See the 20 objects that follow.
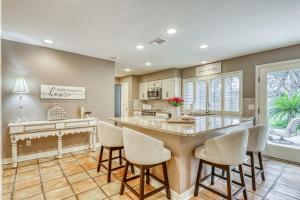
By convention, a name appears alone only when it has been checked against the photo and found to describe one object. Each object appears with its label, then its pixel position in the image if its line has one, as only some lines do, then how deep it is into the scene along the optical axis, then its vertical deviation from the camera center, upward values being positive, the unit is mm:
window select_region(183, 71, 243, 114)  3481 +149
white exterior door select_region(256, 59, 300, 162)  2734 -67
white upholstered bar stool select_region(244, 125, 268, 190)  1955 -617
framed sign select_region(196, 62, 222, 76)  3803 +885
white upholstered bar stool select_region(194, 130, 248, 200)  1524 -648
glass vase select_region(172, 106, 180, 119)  2291 -240
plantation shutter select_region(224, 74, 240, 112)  3460 +142
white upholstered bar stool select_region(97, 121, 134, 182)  2050 -623
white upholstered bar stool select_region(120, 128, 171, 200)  1546 -651
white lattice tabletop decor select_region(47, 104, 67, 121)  2941 -330
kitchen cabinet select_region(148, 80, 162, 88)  4968 +577
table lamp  2575 +210
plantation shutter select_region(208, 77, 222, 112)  3768 +97
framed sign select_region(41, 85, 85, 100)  2944 +155
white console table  2493 -646
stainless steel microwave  4888 +202
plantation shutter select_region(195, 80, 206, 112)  4095 +70
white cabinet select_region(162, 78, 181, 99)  4505 +376
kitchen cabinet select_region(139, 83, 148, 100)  5506 +318
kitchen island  1687 -675
